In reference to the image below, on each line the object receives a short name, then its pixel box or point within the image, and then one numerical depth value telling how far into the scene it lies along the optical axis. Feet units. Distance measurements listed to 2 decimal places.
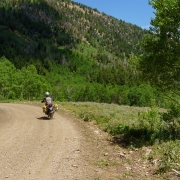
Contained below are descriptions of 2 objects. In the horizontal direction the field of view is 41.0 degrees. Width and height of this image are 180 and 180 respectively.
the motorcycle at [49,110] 74.64
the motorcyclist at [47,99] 78.02
